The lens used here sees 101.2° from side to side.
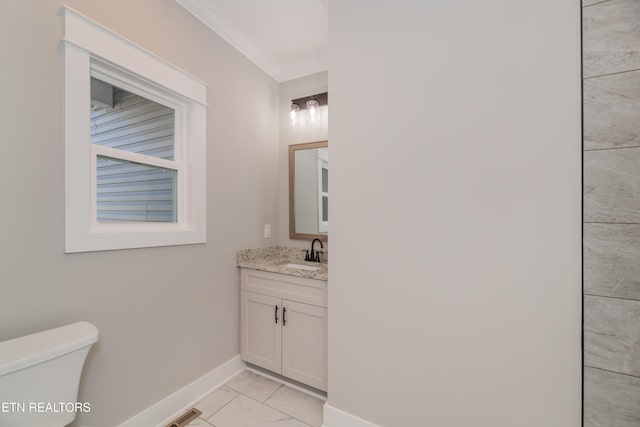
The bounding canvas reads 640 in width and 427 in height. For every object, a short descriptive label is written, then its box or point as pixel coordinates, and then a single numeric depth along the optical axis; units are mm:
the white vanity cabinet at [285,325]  1818
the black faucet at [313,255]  2340
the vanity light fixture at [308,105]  2389
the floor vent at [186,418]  1607
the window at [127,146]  1263
